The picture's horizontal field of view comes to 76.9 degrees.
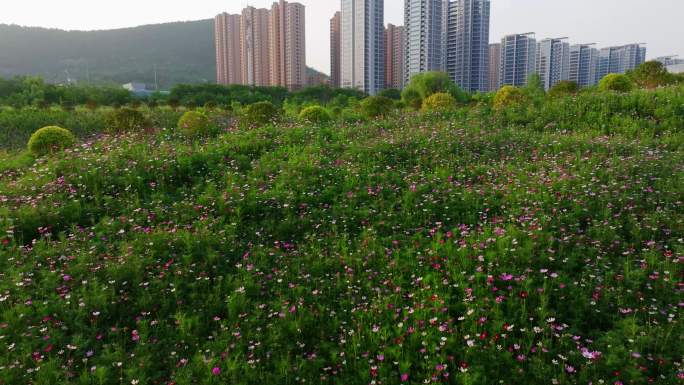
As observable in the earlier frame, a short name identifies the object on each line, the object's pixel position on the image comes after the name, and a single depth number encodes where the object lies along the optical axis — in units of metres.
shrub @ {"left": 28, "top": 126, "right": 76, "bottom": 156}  11.47
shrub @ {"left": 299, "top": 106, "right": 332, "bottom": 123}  16.20
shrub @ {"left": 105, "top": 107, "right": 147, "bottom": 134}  15.12
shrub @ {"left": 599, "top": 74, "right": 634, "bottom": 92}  18.44
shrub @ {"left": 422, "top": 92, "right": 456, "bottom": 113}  17.81
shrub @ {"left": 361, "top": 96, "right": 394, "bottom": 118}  18.42
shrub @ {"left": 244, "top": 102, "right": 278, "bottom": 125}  16.05
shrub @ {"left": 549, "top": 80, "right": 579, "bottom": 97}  18.81
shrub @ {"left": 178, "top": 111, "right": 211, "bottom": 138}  12.87
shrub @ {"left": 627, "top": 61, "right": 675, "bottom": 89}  18.88
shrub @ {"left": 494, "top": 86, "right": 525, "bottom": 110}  17.50
